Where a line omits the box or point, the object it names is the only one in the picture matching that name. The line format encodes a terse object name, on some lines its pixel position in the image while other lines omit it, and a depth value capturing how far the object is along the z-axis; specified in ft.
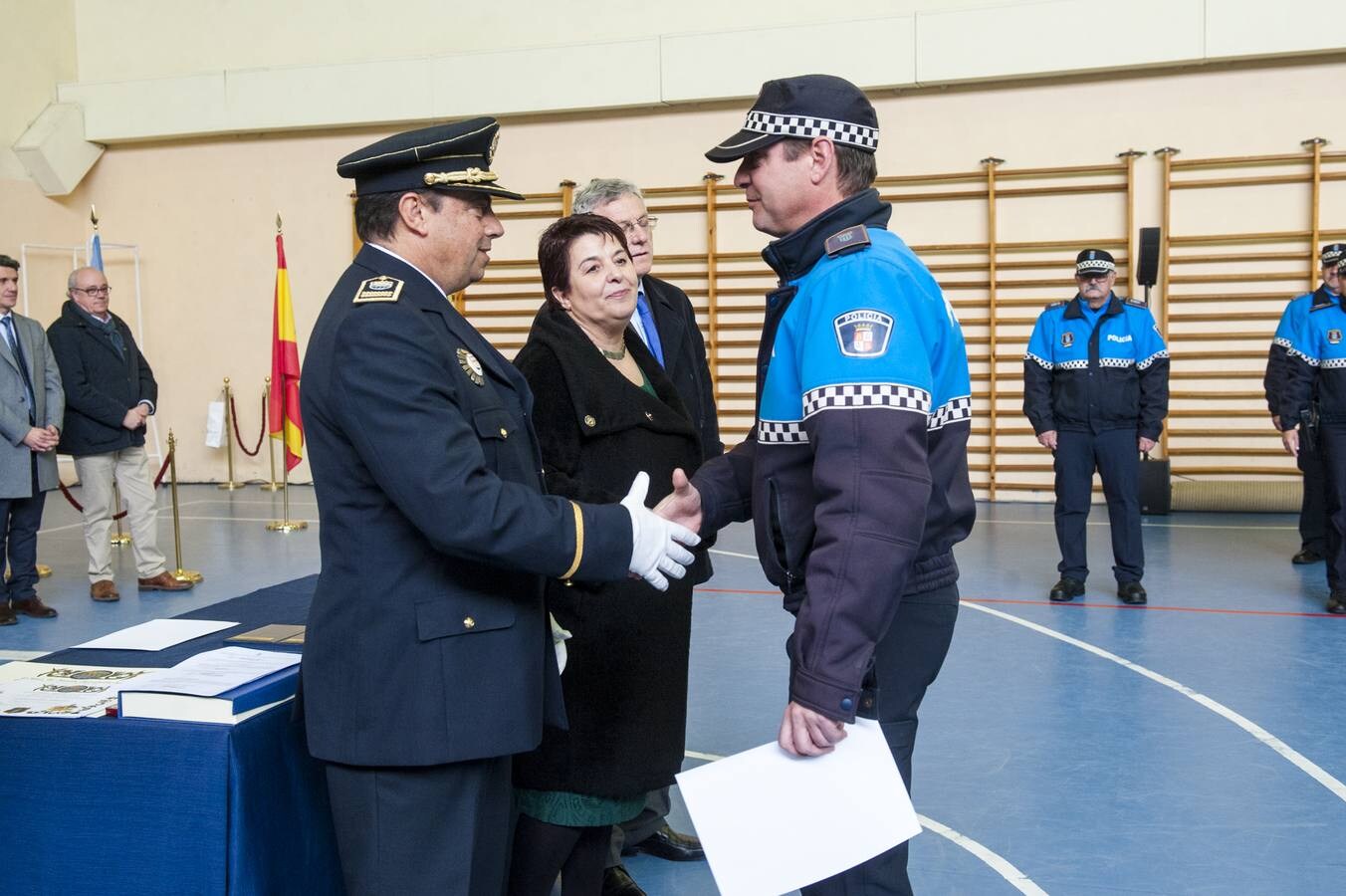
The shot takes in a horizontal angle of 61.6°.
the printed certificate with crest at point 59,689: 6.22
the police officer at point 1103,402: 19.34
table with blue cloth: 5.90
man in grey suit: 19.08
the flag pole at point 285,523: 26.99
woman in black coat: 7.43
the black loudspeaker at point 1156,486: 27.20
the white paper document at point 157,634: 7.55
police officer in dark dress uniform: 5.37
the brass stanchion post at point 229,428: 36.19
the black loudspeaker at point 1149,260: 26.35
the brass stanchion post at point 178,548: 21.25
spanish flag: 26.86
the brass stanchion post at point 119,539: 26.37
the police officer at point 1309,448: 19.67
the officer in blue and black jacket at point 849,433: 5.28
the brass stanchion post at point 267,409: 35.76
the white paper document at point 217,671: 6.15
